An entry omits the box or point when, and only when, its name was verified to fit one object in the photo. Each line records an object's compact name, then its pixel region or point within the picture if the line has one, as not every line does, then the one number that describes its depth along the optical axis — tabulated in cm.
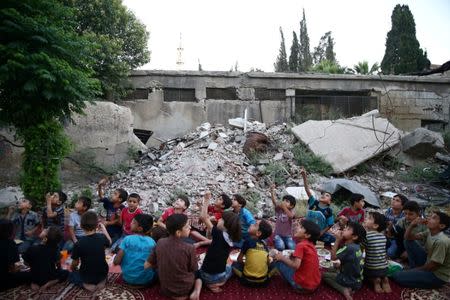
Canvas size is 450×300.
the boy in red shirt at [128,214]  482
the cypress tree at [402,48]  1905
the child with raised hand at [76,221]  457
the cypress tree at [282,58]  2562
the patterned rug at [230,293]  346
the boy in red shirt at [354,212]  492
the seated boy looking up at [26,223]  467
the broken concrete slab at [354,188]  659
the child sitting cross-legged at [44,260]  351
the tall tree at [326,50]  2880
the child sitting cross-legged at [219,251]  360
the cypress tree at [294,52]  2461
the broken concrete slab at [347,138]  888
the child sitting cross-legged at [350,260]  343
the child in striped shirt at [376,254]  366
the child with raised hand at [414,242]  405
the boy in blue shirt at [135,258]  359
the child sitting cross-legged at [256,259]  366
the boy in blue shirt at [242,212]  478
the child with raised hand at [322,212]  495
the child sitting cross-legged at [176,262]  329
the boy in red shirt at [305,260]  344
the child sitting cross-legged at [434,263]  356
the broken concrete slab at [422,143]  905
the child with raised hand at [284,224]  487
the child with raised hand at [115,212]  510
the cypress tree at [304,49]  2491
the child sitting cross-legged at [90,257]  348
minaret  3262
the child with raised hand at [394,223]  464
